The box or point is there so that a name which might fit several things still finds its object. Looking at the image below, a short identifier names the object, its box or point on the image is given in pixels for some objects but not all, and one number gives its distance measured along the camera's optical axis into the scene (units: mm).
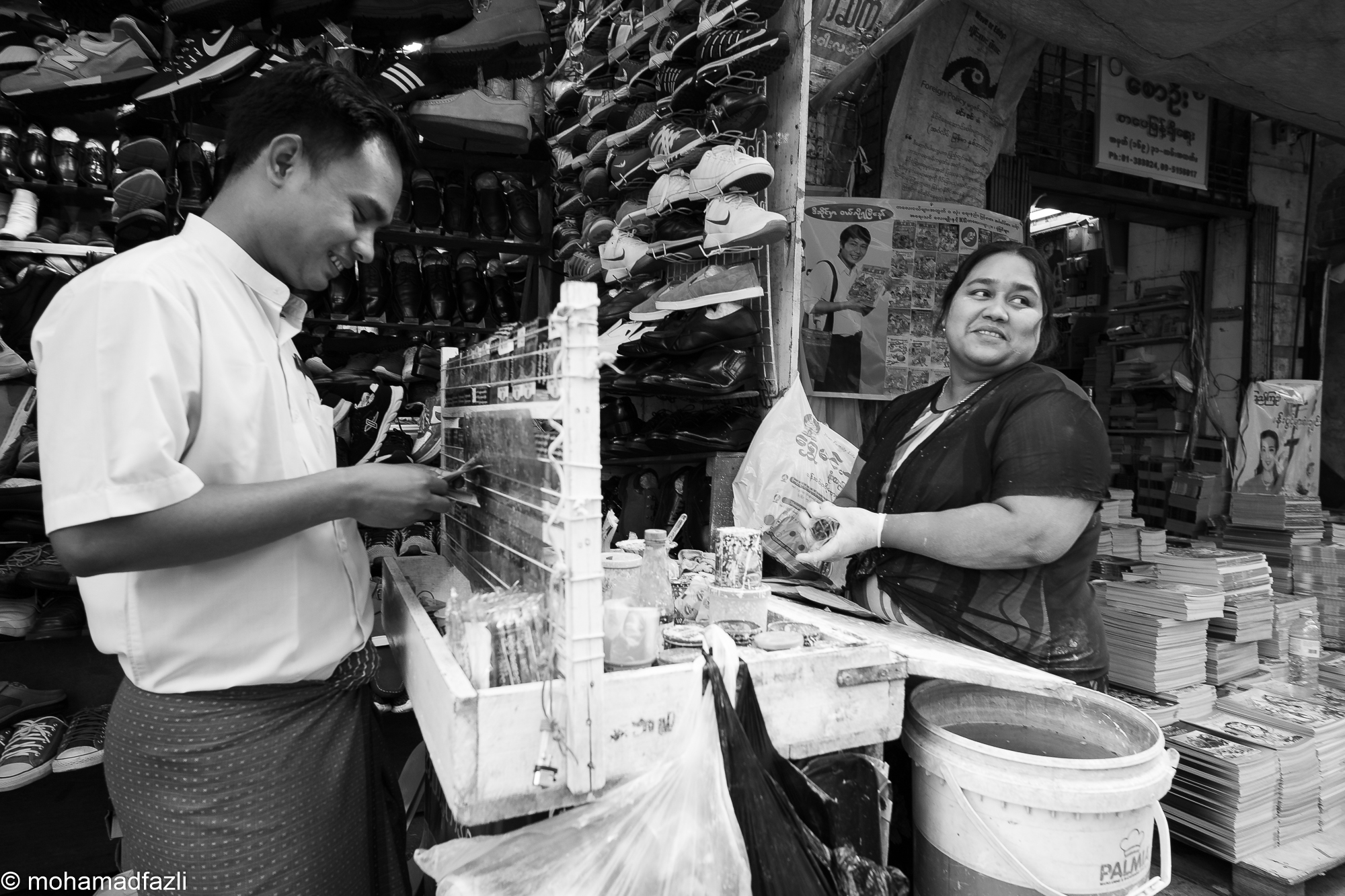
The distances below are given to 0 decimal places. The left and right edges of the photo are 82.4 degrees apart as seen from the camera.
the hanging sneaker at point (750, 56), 2459
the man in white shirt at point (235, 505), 942
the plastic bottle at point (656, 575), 1370
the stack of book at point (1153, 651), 2809
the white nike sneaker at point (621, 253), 3102
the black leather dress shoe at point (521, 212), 4082
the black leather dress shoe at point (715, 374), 2518
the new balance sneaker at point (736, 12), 2484
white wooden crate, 952
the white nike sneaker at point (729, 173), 2445
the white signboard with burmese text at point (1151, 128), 4090
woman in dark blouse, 1555
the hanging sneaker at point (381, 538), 2871
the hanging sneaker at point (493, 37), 3035
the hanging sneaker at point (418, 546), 2295
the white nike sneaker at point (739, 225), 2434
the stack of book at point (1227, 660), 2982
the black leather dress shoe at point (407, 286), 3877
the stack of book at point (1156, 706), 2727
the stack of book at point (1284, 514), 3799
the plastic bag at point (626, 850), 953
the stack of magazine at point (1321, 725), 2666
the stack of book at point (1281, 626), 3221
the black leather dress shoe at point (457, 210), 3926
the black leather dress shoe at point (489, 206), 4012
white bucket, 1143
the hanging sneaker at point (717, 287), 2555
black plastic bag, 1039
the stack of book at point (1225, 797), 2471
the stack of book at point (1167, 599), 2834
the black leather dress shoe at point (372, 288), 3801
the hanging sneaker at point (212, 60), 2920
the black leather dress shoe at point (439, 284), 3918
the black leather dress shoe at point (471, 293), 3969
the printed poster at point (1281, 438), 4383
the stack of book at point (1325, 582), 3768
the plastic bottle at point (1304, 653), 3174
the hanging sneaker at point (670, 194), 2734
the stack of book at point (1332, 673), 3287
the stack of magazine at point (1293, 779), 2561
